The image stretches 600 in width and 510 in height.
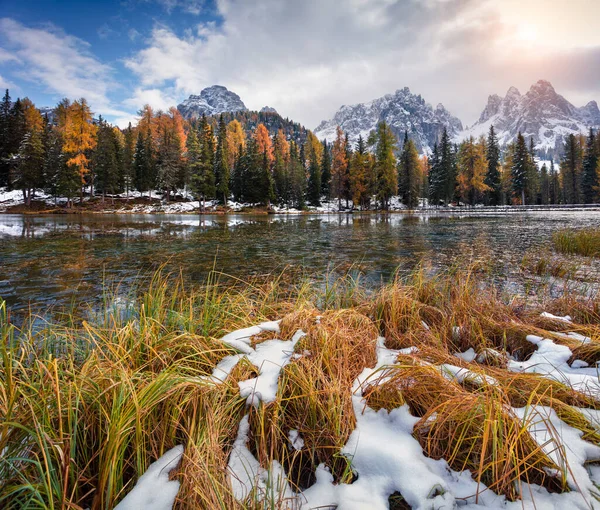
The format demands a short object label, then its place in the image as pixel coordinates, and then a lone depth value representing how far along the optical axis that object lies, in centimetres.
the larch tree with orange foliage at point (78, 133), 3747
